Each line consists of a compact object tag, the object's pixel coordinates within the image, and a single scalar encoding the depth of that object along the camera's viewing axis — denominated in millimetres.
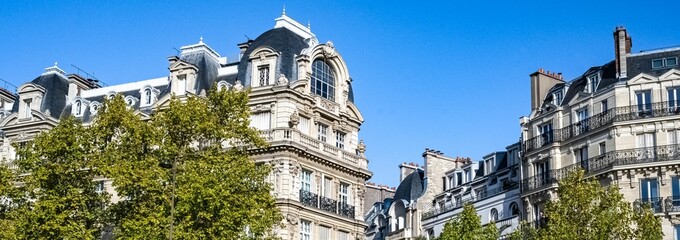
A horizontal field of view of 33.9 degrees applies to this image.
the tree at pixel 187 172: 37344
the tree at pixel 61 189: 40562
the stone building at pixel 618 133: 46812
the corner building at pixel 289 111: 46438
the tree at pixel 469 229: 40406
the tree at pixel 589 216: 37094
